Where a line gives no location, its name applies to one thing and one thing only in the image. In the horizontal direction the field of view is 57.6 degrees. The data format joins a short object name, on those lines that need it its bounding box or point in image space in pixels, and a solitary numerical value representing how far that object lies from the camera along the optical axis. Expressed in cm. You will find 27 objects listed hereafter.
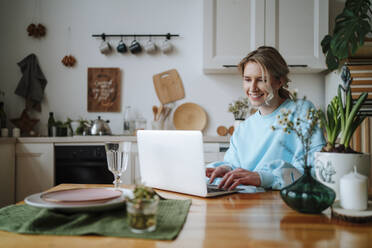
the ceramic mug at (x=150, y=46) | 342
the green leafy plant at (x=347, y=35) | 266
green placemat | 72
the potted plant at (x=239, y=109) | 321
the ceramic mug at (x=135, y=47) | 341
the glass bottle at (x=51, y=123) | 334
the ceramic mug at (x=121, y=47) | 344
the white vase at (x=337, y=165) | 88
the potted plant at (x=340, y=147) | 89
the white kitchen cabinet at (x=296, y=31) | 304
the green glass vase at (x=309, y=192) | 85
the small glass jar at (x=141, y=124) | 343
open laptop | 104
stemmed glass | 109
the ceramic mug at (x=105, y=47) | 343
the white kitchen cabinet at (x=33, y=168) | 296
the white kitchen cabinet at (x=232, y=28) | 305
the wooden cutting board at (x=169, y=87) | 350
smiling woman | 152
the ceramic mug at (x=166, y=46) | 343
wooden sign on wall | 354
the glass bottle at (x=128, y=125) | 342
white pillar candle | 83
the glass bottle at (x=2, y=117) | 338
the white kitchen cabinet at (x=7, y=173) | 284
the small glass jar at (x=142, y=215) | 69
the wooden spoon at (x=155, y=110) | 344
